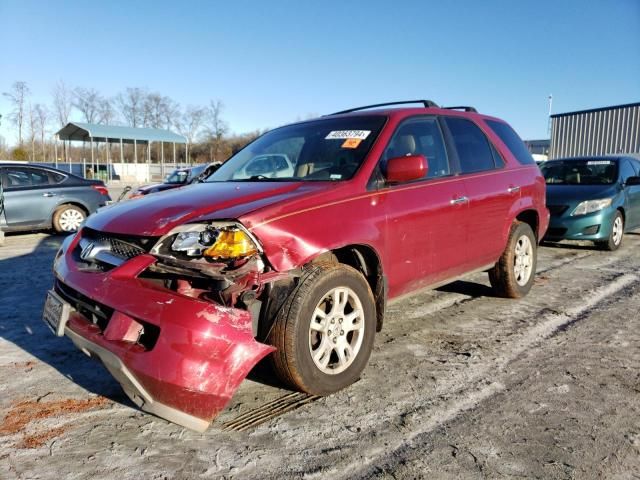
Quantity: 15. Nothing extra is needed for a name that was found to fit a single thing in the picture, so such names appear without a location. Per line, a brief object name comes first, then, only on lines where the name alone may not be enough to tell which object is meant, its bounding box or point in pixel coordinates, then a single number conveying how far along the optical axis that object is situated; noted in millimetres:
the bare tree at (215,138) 57188
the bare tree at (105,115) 54688
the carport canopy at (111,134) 31628
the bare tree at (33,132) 48931
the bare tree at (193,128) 58578
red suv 2373
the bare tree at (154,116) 56750
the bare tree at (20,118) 48625
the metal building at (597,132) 21938
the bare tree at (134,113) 56188
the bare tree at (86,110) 53194
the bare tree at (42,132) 50556
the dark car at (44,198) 9117
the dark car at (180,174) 17031
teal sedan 7863
